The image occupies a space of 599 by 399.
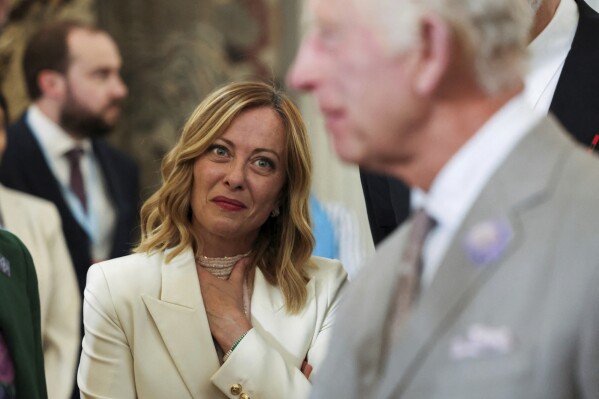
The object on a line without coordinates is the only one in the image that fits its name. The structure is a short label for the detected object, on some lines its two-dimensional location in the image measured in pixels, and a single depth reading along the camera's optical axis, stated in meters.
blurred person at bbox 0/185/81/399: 11.09
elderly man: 2.57
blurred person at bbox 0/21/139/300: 12.17
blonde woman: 5.48
